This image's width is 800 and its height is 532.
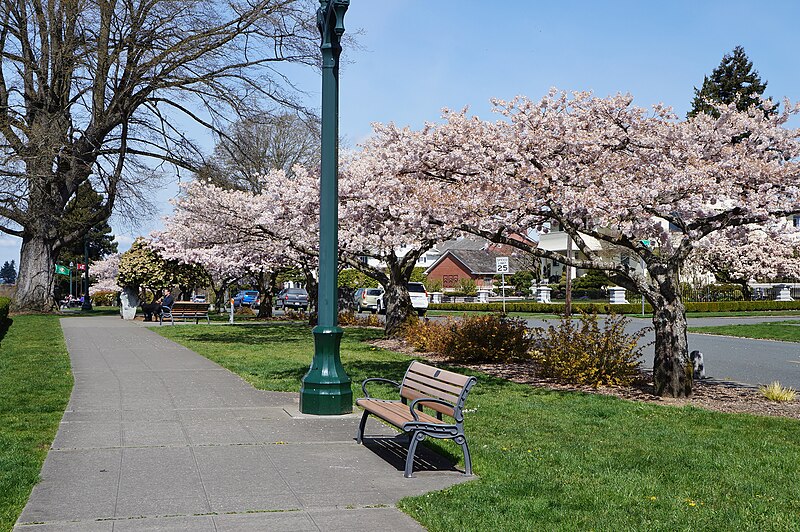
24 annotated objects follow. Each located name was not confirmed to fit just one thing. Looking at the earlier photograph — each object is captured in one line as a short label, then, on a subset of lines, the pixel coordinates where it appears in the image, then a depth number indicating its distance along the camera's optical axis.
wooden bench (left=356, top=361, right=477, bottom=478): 6.70
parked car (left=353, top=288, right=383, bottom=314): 50.81
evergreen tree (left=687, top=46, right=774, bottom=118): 63.72
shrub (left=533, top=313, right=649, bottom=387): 13.02
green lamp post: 9.66
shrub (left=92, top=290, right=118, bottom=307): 81.25
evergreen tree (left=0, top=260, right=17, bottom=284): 184.50
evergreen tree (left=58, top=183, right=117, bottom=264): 38.61
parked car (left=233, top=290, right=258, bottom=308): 61.09
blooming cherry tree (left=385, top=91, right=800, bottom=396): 11.23
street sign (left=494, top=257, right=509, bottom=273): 35.69
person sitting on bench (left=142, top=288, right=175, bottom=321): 34.97
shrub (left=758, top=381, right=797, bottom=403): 11.23
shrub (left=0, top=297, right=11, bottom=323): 25.12
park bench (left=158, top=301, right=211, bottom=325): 32.66
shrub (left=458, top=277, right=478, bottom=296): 66.31
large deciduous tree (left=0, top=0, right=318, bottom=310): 30.12
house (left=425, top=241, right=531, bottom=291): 82.44
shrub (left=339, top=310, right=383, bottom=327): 31.10
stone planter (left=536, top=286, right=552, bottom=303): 54.56
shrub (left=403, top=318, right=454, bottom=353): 18.55
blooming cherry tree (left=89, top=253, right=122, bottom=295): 68.75
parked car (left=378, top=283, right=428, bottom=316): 40.00
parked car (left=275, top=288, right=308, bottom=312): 52.88
